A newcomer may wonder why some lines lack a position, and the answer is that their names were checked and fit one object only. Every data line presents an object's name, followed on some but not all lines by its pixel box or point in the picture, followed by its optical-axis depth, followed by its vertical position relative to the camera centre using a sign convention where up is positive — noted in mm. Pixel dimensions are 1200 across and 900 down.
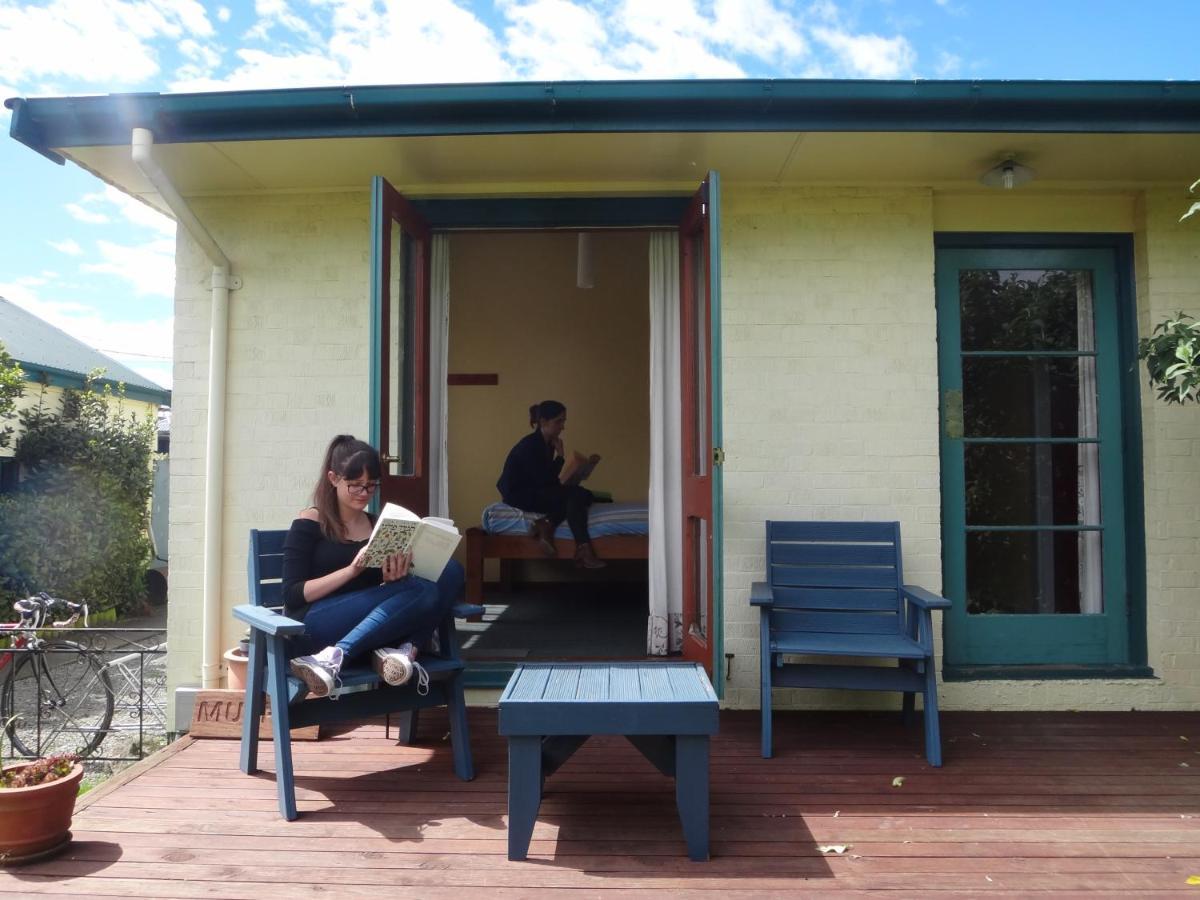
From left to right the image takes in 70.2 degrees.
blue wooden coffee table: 2416 -697
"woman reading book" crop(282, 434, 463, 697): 2914 -365
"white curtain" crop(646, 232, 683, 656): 4277 +143
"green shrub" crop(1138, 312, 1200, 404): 3051 +485
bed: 5426 -344
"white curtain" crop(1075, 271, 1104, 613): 4070 +76
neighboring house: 8820 +1386
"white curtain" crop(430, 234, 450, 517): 4441 +624
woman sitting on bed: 5488 -32
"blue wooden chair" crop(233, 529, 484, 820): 2724 -706
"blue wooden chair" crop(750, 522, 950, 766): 3313 -519
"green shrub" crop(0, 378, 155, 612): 7957 -224
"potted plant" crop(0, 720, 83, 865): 2365 -908
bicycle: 4480 -1235
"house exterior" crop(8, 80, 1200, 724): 3934 +556
